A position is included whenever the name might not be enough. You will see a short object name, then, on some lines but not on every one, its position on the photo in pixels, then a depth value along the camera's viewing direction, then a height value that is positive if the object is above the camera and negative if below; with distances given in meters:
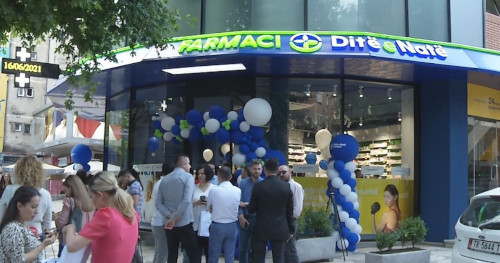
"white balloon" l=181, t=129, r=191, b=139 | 12.73 +0.75
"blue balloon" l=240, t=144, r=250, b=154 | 11.58 +0.37
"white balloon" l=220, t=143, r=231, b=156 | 12.46 +0.41
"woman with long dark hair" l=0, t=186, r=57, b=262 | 4.15 -0.55
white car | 6.70 -0.76
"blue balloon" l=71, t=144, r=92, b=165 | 16.31 +0.26
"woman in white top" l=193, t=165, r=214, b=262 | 8.55 -0.46
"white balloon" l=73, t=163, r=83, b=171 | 16.44 -0.10
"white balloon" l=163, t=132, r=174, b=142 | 13.37 +0.70
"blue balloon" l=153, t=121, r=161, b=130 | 13.73 +1.00
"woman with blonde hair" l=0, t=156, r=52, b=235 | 6.39 -0.24
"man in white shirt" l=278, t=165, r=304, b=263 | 8.56 -0.60
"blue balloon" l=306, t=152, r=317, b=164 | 12.62 +0.22
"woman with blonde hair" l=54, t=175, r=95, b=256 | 5.70 -0.49
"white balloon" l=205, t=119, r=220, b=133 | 11.87 +0.88
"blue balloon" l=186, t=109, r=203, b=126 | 12.40 +1.10
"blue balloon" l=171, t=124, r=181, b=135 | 12.91 +0.83
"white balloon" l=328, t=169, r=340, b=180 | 11.39 -0.12
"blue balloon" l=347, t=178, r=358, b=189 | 11.37 -0.30
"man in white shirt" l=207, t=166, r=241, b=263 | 7.72 -0.70
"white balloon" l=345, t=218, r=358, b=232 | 11.16 -1.14
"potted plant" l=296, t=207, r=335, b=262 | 9.88 -1.29
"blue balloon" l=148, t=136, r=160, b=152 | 13.87 +0.54
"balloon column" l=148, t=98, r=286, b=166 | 11.48 +0.82
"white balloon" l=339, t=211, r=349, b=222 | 11.12 -0.97
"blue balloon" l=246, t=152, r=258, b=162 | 11.54 +0.22
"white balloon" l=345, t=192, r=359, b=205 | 11.20 -0.59
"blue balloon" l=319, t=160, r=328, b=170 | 12.45 +0.07
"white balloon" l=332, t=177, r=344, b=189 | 11.20 -0.29
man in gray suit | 7.80 -0.62
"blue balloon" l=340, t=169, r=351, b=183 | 11.29 -0.14
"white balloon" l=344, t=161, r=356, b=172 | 11.39 +0.05
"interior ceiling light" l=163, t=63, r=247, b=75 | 11.61 +2.12
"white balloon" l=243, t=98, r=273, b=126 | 11.37 +1.15
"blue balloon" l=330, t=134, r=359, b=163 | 11.43 +0.43
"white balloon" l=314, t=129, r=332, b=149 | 12.63 +0.67
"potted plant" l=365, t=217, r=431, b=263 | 9.09 -1.30
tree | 8.41 +2.22
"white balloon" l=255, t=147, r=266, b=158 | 11.55 +0.31
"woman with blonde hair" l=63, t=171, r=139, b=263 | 3.63 -0.44
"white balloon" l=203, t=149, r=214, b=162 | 12.70 +0.27
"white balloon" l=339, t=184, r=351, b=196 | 11.14 -0.44
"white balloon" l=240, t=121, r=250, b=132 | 11.64 +0.86
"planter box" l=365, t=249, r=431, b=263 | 8.98 -1.48
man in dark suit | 7.02 -0.59
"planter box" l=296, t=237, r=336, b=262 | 9.76 -1.48
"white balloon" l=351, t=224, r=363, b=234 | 11.20 -1.26
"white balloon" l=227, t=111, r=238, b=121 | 11.86 +1.09
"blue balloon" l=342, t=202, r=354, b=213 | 11.23 -0.78
